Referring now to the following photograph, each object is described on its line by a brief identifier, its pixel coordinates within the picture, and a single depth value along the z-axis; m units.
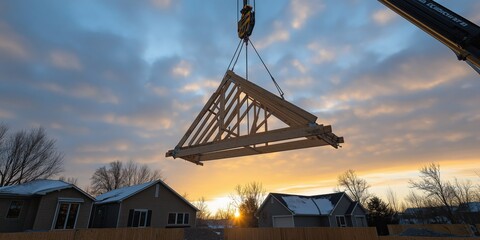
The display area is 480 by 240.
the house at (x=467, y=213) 30.60
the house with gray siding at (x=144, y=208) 20.11
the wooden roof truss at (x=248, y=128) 6.19
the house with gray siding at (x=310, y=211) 23.92
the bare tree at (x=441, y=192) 34.06
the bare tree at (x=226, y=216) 57.78
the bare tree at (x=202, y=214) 59.03
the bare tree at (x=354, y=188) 46.42
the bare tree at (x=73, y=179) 50.39
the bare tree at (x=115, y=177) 48.45
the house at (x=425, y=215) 37.69
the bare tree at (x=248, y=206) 40.67
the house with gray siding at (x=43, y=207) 15.84
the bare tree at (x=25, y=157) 29.92
